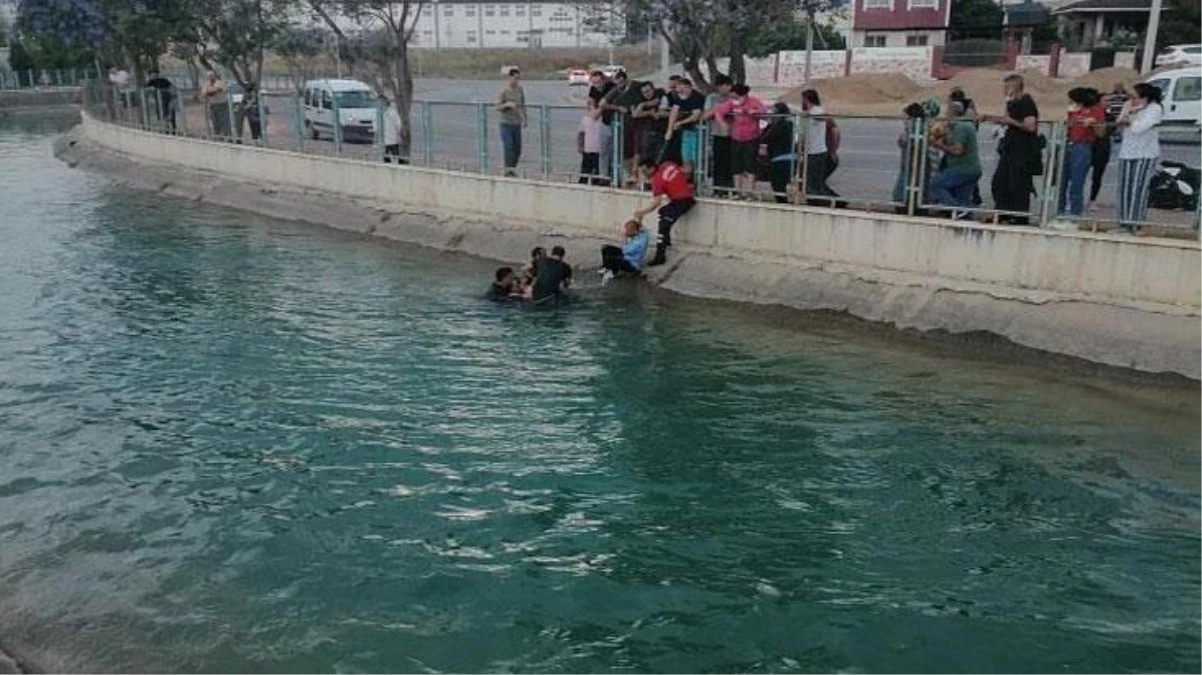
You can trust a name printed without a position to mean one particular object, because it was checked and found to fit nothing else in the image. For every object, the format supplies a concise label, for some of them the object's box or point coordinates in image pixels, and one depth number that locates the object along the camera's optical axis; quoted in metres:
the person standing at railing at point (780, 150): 16.28
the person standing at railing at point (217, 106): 29.41
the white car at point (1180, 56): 39.97
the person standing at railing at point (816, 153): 15.98
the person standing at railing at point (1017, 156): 13.80
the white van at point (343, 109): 26.52
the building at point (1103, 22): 56.81
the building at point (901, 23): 62.12
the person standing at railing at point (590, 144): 18.69
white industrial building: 129.50
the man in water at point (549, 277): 16.30
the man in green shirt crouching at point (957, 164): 14.64
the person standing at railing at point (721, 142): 17.00
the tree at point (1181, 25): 49.38
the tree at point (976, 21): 63.97
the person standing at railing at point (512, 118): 20.01
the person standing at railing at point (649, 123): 17.84
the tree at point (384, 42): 25.09
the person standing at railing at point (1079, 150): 13.71
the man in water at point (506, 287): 16.81
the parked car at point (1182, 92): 27.77
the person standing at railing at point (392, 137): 23.67
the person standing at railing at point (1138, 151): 13.05
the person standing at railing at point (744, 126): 16.61
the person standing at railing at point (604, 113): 18.45
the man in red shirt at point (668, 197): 17.34
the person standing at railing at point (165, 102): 32.47
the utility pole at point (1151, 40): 34.78
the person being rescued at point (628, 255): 17.53
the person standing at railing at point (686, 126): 17.36
